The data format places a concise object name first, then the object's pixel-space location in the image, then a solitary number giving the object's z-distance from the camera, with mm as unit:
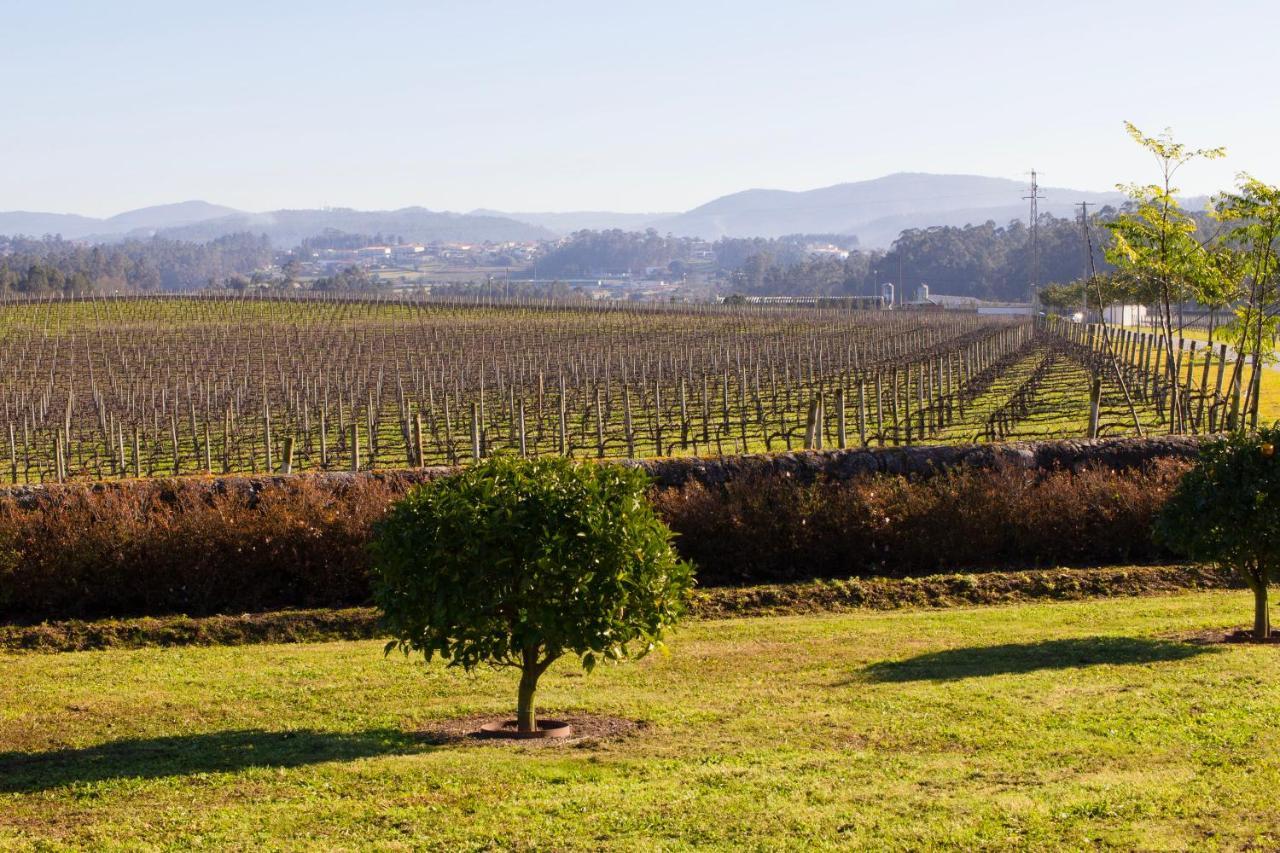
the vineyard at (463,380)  38594
